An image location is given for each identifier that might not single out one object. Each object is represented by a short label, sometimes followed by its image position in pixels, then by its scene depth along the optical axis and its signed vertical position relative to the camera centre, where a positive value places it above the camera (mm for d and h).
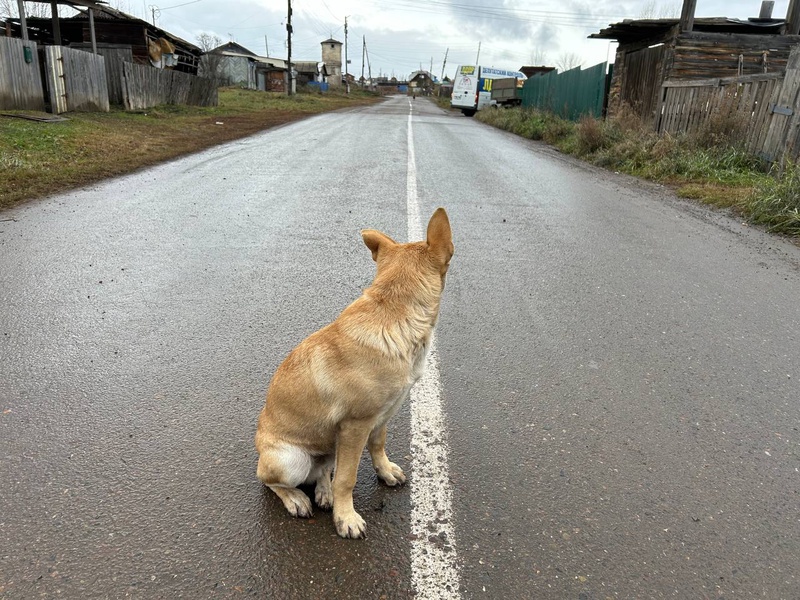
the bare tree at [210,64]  37281 +2761
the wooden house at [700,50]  16391 +2346
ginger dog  2062 -973
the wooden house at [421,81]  136788 +8949
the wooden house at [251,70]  65312 +4543
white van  41194 +2350
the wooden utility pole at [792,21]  16266 +3252
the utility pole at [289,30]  49312 +6875
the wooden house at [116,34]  28500 +3505
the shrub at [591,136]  15492 -299
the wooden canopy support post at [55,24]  18716 +2530
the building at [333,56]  110625 +10908
